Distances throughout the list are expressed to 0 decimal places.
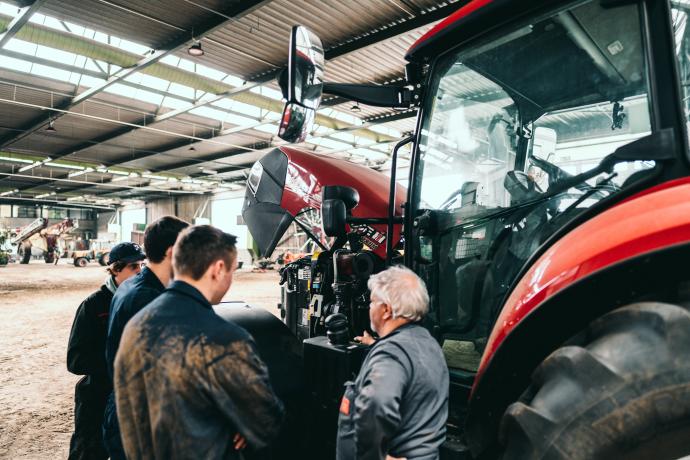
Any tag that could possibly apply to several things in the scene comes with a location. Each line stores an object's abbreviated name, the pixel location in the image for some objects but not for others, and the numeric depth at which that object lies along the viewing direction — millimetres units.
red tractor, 1201
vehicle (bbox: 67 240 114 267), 24547
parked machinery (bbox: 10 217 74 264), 24875
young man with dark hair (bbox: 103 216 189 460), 2205
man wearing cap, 2766
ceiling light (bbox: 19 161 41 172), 21375
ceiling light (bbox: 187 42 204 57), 9231
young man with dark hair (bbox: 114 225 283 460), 1450
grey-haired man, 1577
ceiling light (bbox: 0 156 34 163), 20228
